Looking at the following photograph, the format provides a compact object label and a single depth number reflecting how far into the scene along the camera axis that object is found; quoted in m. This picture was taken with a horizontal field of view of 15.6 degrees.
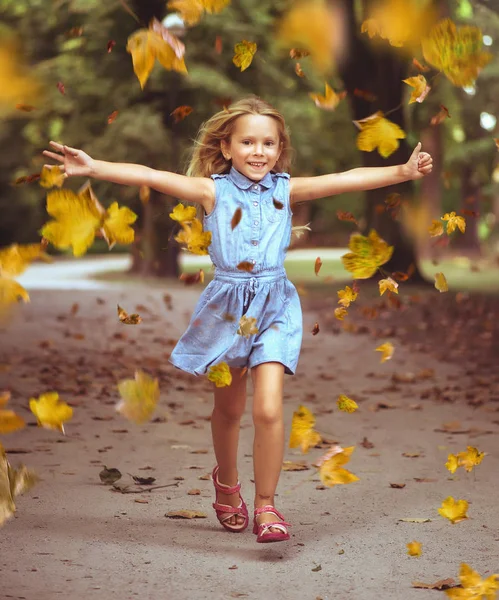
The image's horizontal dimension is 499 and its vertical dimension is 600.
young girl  6.87
